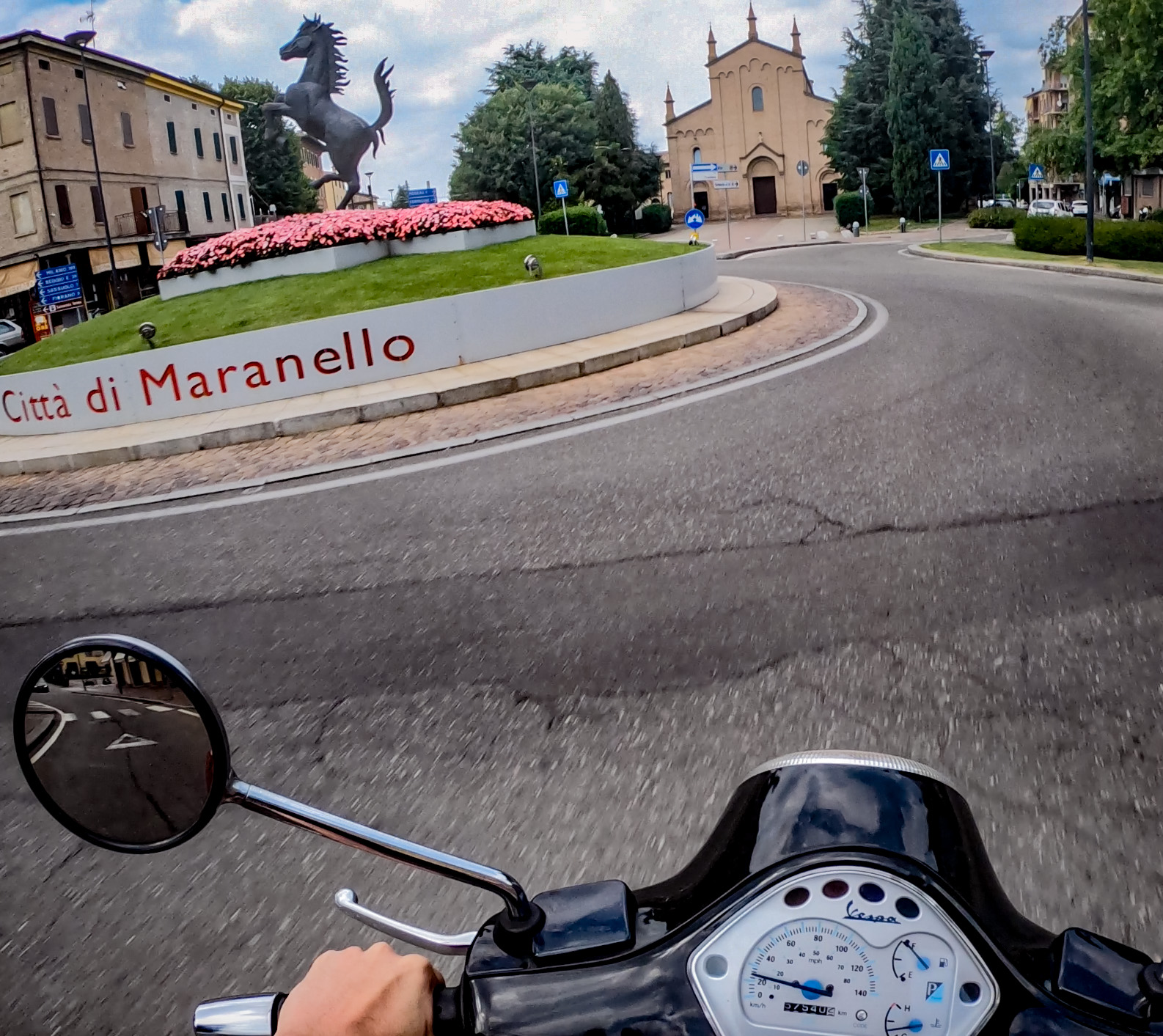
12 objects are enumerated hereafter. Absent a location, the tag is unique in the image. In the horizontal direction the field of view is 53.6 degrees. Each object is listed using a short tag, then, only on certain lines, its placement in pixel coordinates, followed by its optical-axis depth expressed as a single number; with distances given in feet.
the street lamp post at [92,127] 85.40
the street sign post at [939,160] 110.52
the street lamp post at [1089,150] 83.51
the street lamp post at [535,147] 204.74
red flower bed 66.80
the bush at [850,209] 194.10
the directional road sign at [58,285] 86.84
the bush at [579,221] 142.51
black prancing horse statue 84.12
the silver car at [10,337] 113.39
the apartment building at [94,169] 114.01
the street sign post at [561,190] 146.82
